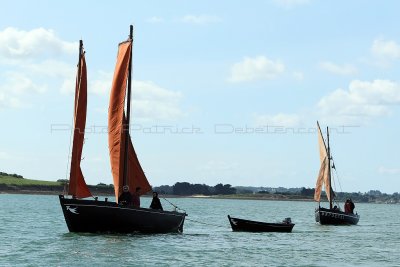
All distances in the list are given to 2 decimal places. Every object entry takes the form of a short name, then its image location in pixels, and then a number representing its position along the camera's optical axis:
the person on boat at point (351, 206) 71.88
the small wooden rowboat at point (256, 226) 51.72
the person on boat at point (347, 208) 71.62
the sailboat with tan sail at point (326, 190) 68.19
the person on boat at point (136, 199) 41.03
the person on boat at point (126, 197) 39.88
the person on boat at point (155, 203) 41.78
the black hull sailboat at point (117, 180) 38.94
